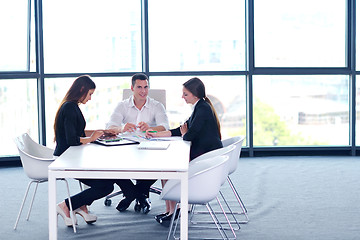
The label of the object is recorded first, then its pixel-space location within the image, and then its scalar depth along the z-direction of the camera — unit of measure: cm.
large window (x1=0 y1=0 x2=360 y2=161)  803
